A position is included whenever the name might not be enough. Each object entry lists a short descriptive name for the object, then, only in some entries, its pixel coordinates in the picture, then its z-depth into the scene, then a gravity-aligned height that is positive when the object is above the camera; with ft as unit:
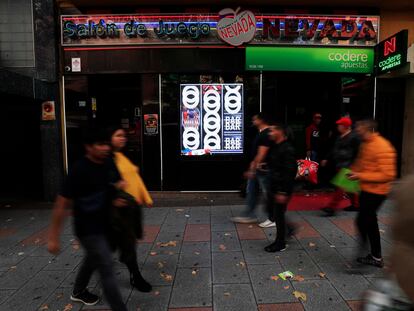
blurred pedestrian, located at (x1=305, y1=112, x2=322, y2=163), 29.43 -1.78
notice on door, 29.66 -0.57
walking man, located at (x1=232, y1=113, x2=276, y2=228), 18.63 -2.96
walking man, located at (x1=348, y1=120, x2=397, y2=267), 13.23 -2.23
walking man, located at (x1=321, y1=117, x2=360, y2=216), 16.56 -1.85
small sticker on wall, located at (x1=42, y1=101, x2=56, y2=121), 28.09 +0.54
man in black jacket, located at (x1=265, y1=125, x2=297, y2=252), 15.61 -2.53
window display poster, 29.27 -0.16
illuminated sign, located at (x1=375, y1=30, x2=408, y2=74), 24.46 +4.62
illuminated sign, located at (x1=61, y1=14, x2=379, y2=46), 28.14 +6.87
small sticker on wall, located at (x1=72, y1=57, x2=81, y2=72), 28.81 +4.20
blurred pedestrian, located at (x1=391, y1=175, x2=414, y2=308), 5.08 -1.72
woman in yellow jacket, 11.43 -3.19
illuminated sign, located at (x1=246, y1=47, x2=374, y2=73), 28.45 +4.62
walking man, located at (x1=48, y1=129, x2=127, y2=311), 9.80 -2.49
